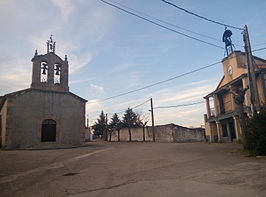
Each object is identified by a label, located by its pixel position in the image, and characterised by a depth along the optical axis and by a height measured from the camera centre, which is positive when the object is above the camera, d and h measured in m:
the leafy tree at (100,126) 53.78 +2.58
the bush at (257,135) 9.77 -0.22
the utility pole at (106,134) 48.33 +0.36
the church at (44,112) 19.86 +2.63
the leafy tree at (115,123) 44.97 +2.59
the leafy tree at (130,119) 45.33 +3.42
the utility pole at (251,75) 11.47 +3.09
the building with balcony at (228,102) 18.89 +3.18
